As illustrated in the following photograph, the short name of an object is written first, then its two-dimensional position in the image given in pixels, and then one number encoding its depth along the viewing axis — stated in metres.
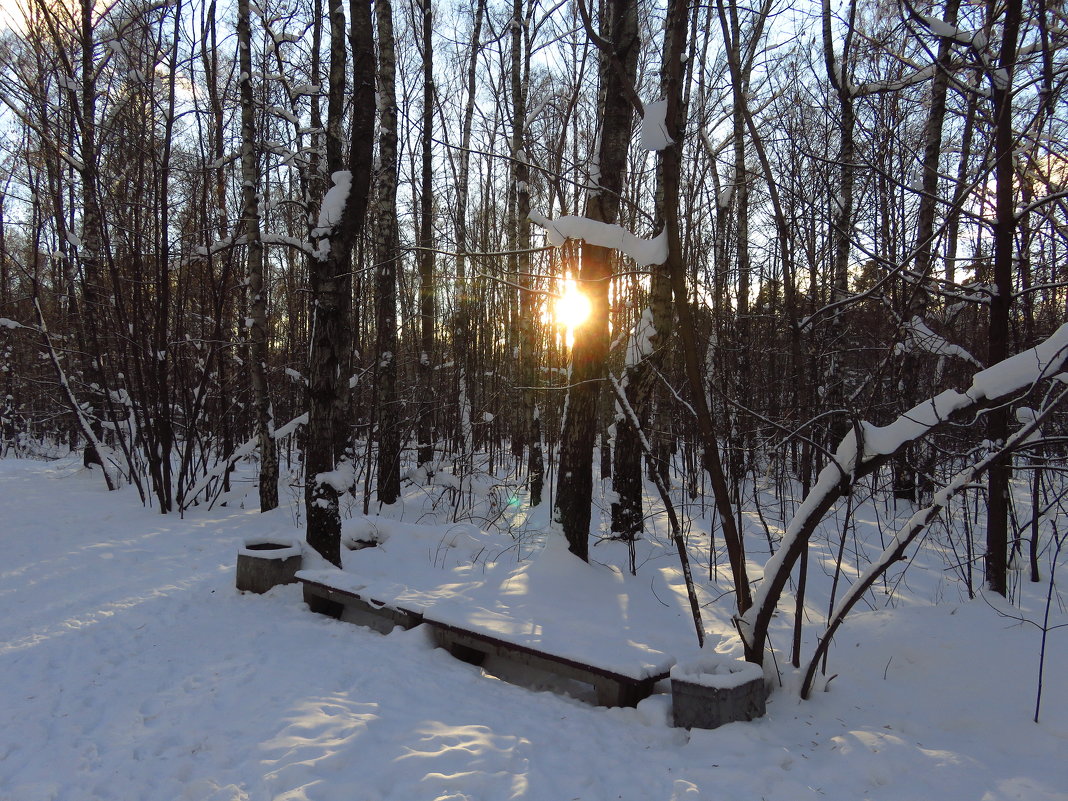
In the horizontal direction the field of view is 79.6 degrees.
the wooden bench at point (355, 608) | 4.49
